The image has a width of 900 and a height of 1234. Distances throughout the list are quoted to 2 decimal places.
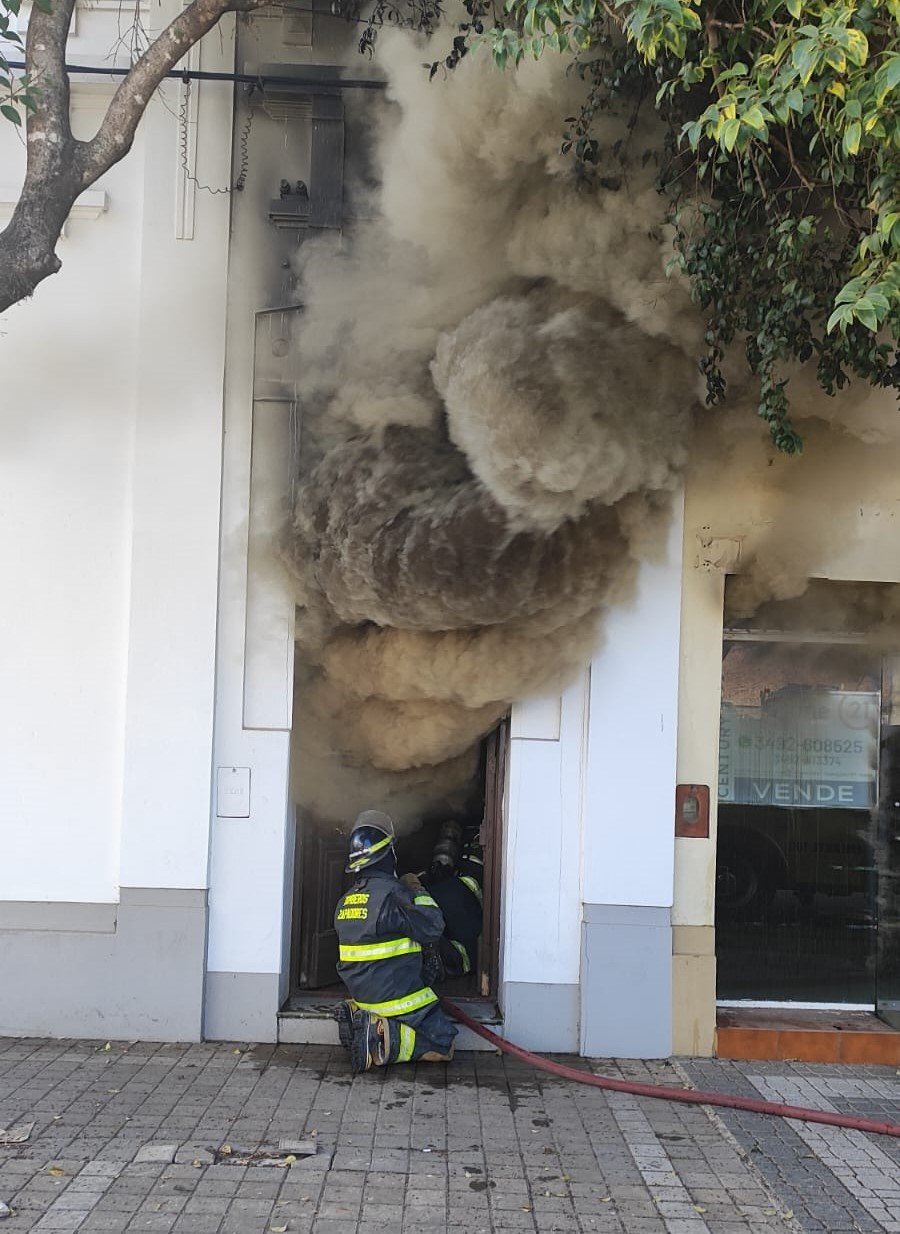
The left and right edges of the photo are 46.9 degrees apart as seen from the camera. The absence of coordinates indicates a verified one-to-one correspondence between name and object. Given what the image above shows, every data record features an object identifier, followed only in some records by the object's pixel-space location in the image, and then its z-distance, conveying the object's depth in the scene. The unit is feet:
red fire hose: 16.58
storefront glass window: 21.90
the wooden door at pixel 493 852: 21.09
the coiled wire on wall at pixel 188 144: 20.17
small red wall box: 20.49
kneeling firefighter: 17.92
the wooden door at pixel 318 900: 21.94
